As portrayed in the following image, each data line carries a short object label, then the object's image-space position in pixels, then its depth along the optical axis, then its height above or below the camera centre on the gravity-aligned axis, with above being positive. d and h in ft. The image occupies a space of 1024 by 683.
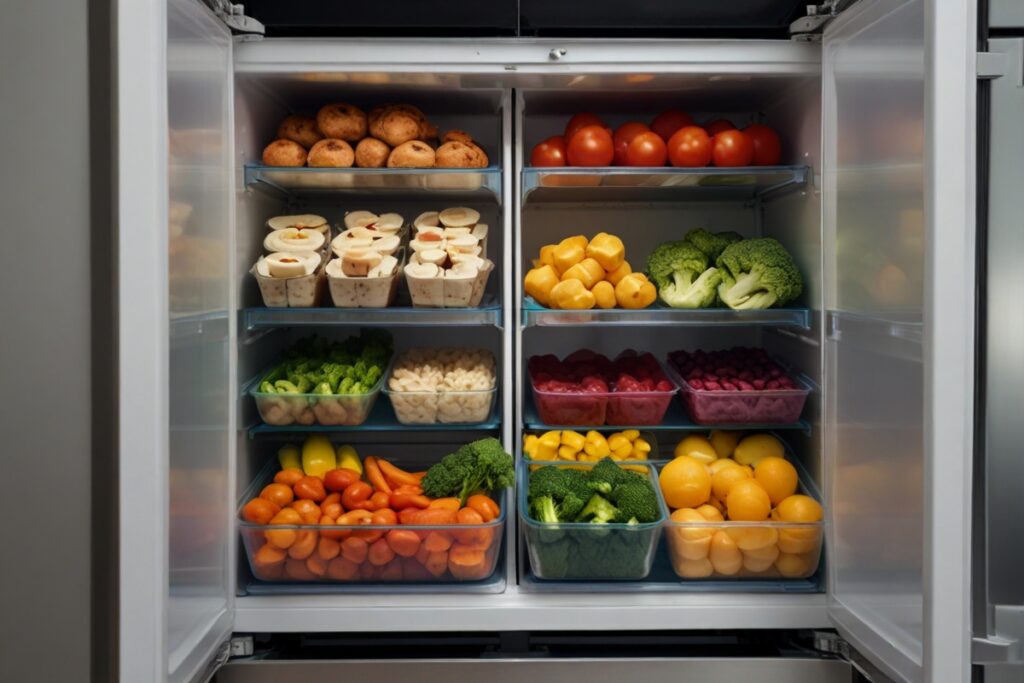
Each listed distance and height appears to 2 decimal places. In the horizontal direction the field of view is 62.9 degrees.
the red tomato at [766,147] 6.73 +1.40
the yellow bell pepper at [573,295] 6.42 +0.21
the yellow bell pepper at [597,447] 6.84 -1.02
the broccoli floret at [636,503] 5.95 -1.30
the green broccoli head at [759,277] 6.35 +0.34
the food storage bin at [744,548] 5.99 -1.63
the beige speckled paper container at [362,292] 6.30 +0.24
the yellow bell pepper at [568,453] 6.81 -1.06
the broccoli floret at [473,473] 6.19 -1.11
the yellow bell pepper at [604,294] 6.53 +0.22
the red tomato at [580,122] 6.83 +1.64
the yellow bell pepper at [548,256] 6.75 +0.55
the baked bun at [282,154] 6.46 +1.31
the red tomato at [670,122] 6.91 +1.65
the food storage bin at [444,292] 6.30 +0.24
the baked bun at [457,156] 6.53 +1.31
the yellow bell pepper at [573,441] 6.82 -0.96
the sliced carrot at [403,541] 5.92 -1.54
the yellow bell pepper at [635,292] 6.53 +0.24
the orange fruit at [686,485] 6.36 -1.24
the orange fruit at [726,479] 6.40 -1.21
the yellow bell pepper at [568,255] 6.64 +0.54
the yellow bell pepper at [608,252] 6.61 +0.56
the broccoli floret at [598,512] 5.99 -1.36
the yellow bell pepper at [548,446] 6.81 -1.01
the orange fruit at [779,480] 6.35 -1.20
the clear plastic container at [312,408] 6.35 -0.64
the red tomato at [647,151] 6.66 +1.37
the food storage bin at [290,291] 6.25 +0.25
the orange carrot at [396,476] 6.68 -1.22
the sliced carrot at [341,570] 6.01 -1.77
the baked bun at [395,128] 6.63 +1.56
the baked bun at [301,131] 6.67 +1.54
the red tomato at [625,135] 6.81 +1.54
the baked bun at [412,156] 6.50 +1.30
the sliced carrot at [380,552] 5.95 -1.63
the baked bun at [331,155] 6.48 +1.32
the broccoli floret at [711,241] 6.89 +0.67
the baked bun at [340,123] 6.64 +1.60
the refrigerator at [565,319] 4.45 +0.03
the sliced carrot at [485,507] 6.07 -1.33
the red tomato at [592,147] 6.68 +1.40
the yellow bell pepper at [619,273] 6.68 +0.39
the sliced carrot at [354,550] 5.93 -1.60
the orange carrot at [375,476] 6.59 -1.21
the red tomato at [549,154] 6.81 +1.38
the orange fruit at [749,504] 6.13 -1.34
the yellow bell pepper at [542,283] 6.56 +0.31
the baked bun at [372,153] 6.59 +1.34
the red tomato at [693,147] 6.61 +1.39
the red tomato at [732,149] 6.59 +1.37
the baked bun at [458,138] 6.74 +1.51
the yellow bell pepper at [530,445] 6.80 -0.99
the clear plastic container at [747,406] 6.39 -0.65
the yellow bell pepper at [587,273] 6.52 +0.39
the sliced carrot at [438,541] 5.95 -1.55
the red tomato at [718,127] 6.79 +1.59
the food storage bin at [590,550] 5.91 -1.62
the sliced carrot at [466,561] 5.98 -1.70
